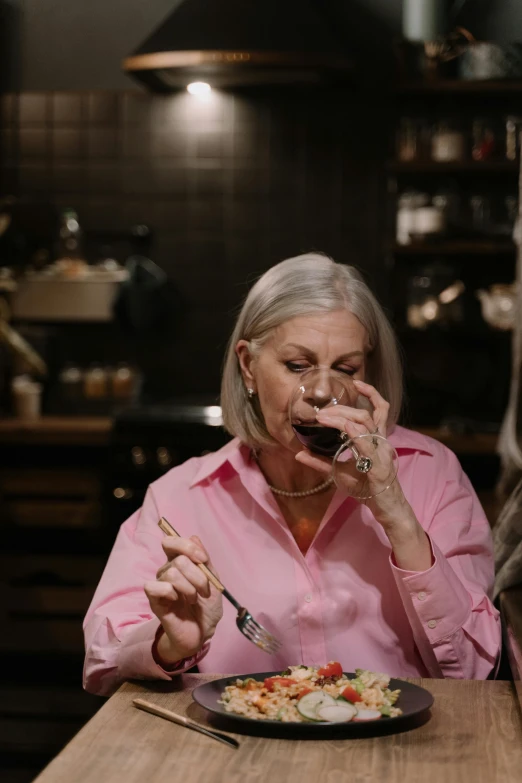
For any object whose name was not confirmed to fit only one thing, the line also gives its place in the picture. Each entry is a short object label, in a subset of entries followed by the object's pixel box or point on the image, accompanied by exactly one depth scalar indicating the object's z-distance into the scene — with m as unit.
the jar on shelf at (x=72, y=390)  4.70
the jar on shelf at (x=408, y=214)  4.53
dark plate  1.38
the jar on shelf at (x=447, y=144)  4.50
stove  4.26
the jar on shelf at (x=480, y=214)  4.50
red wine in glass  1.66
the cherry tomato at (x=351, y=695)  1.44
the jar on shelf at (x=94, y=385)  4.70
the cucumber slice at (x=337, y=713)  1.38
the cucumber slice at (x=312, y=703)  1.40
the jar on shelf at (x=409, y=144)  4.52
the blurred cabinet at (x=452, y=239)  4.49
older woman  1.70
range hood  3.89
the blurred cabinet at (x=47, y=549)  4.34
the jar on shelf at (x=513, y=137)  4.43
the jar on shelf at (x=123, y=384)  4.73
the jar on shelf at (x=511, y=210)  4.49
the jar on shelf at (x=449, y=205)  4.50
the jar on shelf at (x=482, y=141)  4.51
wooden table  1.28
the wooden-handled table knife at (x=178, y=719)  1.37
